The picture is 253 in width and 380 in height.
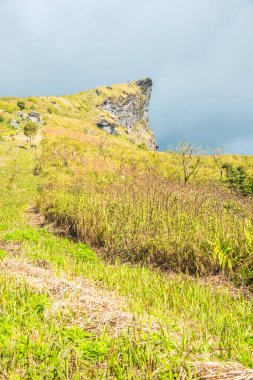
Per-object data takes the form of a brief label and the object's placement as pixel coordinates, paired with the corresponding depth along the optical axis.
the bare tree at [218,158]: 36.99
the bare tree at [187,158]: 32.03
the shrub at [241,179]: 20.73
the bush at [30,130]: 41.09
